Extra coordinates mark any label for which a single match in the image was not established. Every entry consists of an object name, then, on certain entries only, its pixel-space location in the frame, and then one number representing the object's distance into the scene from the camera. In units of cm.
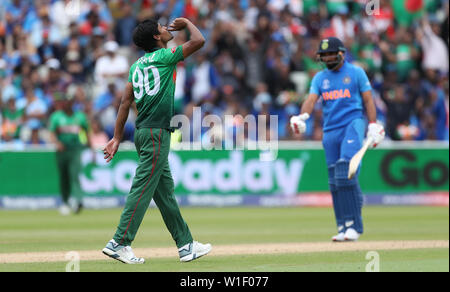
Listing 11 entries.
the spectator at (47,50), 2297
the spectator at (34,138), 2128
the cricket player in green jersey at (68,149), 1938
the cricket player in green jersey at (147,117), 929
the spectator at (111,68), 2223
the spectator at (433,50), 2373
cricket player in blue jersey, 1223
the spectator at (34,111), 2141
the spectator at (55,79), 2153
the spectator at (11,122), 2122
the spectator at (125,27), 2365
